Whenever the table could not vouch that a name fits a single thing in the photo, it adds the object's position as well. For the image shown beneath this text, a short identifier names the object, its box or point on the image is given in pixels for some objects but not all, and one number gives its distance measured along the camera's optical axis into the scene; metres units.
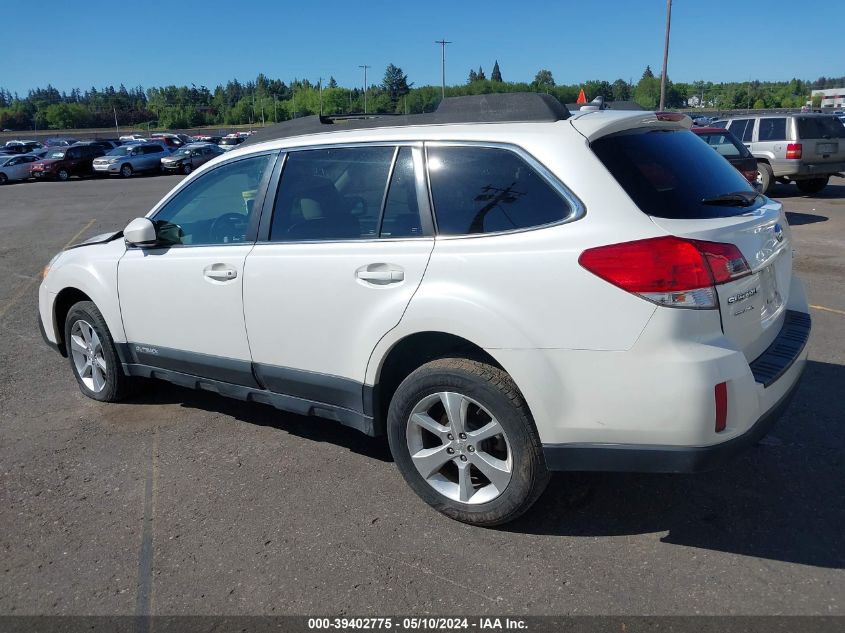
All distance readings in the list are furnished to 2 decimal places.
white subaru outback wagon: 2.91
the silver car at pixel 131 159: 37.03
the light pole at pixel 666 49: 37.84
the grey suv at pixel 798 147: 16.22
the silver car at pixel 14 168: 35.25
